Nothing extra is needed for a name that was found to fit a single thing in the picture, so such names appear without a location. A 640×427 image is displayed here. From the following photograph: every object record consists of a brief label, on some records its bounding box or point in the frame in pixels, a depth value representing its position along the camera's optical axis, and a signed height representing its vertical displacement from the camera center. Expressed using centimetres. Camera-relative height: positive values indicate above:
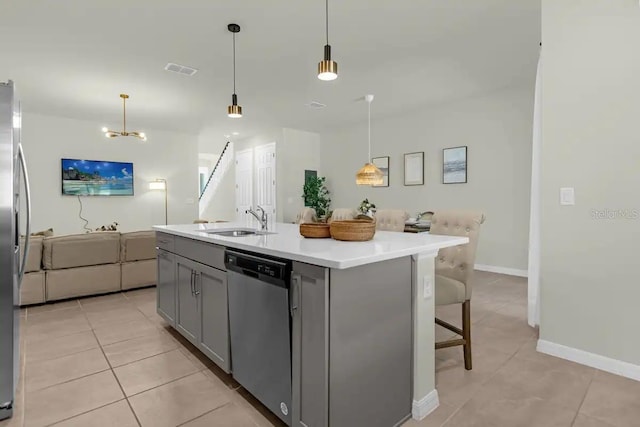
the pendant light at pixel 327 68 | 227 +91
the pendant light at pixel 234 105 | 325 +101
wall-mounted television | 664 +57
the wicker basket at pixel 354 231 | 192 -14
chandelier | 529 +169
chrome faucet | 284 -11
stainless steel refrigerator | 175 -23
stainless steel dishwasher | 162 -63
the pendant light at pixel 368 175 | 551 +49
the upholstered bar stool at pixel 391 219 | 295 -12
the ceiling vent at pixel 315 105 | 581 +174
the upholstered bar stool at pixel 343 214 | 351 -9
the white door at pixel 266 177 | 804 +70
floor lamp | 737 +43
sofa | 366 -68
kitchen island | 142 -56
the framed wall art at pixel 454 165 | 564 +67
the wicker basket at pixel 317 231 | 212 -16
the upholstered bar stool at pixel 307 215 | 423 -12
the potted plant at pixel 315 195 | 759 +23
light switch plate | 242 +6
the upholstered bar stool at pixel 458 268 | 223 -44
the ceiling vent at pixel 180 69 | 414 +170
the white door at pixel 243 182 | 883 +62
